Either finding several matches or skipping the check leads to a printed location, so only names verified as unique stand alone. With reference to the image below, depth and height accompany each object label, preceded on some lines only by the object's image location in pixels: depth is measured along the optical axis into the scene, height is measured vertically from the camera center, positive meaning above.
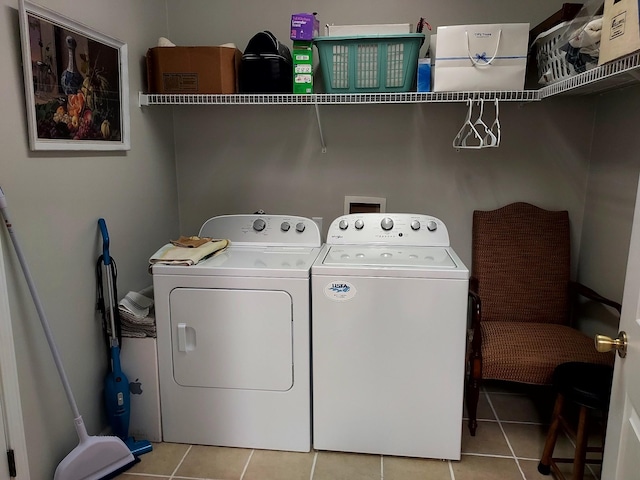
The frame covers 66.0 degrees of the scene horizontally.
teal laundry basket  2.34 +0.46
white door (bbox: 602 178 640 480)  1.13 -0.55
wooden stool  1.83 -0.89
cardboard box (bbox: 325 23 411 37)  2.38 +0.62
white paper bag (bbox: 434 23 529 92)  2.22 +0.46
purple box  2.37 +0.62
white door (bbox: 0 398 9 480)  1.67 -1.00
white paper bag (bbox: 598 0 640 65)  1.28 +0.36
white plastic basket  2.06 +0.46
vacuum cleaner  2.17 -0.99
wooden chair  2.63 -0.58
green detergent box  2.41 +0.44
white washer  2.03 -0.82
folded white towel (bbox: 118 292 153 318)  2.23 -0.69
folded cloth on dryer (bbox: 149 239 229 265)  2.16 -0.44
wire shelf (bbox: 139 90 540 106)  2.30 +0.29
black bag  2.44 +0.45
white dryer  2.12 -0.85
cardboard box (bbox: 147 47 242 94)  2.45 +0.43
